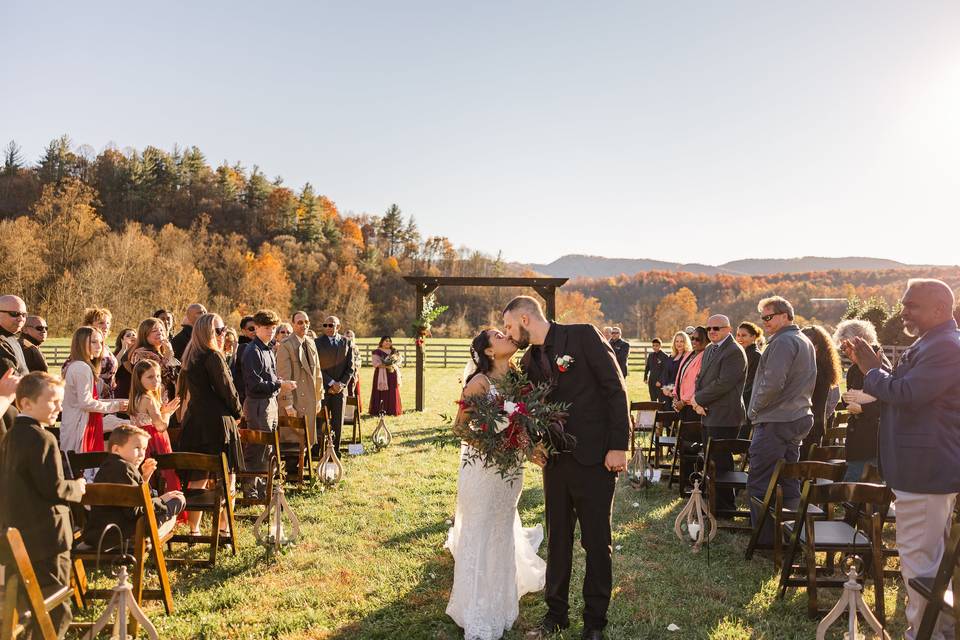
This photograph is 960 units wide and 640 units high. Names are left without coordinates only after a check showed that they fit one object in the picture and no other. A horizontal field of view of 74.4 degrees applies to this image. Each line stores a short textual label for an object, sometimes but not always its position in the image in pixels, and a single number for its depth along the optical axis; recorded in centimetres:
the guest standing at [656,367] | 1492
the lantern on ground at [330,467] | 882
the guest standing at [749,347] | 884
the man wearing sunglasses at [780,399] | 623
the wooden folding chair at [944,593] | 347
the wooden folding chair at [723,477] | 675
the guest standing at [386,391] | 1576
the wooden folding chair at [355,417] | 1197
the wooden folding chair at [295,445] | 831
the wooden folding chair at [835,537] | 470
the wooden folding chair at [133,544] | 446
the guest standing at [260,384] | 783
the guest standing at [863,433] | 657
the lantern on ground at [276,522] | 612
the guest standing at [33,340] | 640
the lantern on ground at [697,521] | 628
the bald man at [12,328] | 566
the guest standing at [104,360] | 828
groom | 442
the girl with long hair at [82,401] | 671
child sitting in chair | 482
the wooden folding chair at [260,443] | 705
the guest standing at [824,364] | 700
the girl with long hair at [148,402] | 642
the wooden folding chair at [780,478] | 536
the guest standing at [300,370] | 945
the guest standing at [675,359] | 1156
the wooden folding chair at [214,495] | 568
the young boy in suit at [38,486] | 390
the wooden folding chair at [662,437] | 975
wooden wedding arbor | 1630
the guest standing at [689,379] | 966
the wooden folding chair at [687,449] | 856
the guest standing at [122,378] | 809
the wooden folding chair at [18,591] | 338
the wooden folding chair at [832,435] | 766
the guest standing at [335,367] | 1125
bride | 460
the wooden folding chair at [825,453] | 614
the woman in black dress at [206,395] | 662
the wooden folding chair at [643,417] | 1046
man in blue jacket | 407
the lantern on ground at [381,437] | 1187
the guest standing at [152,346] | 745
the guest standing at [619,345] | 1482
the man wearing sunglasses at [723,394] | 774
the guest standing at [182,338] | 897
